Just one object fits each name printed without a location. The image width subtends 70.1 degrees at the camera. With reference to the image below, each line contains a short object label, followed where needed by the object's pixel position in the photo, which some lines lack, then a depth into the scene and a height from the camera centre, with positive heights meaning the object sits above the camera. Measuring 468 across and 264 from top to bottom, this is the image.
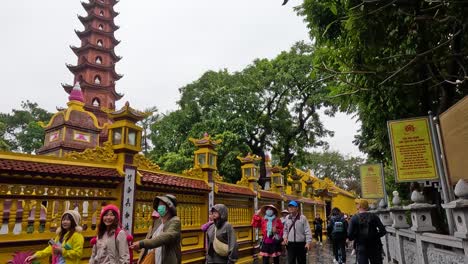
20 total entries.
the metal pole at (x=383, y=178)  10.91 +0.94
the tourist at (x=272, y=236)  6.95 -0.52
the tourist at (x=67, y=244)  3.63 -0.30
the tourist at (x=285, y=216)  6.98 -0.13
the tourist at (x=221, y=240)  4.22 -0.35
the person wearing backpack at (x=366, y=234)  5.74 -0.44
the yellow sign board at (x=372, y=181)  11.21 +0.89
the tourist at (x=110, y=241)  3.53 -0.28
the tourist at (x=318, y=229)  17.43 -1.01
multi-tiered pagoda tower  26.80 +12.81
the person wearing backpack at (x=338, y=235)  9.30 -0.73
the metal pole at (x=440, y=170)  4.92 +0.58
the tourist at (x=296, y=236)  6.44 -0.50
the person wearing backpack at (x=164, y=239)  3.38 -0.26
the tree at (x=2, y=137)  27.56 +8.14
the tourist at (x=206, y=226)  4.58 -0.19
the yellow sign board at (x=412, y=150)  5.85 +1.00
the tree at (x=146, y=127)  37.34 +9.38
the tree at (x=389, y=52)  5.14 +2.68
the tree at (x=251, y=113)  19.08 +5.86
